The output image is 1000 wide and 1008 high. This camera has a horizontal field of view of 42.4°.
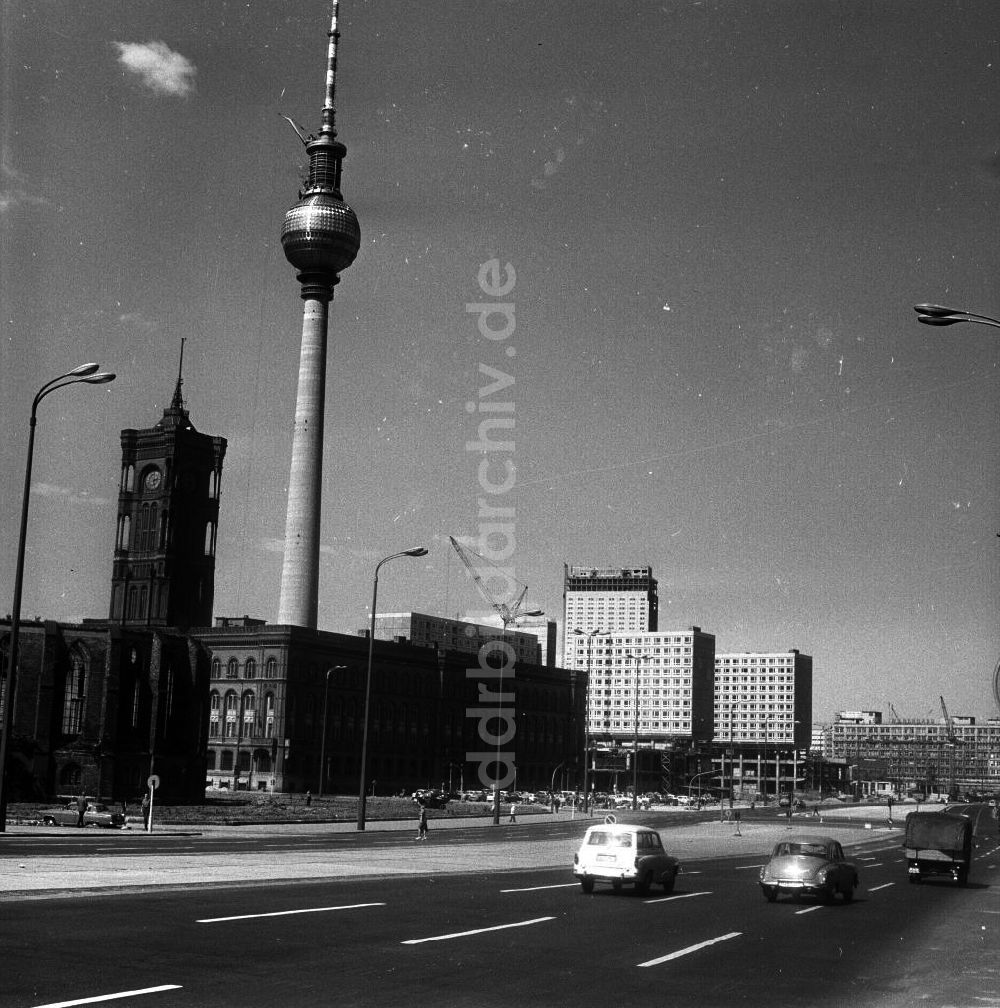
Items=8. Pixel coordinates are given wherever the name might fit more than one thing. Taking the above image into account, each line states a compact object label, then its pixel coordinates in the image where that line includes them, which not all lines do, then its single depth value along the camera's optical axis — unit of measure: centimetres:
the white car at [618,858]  2792
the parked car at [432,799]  9525
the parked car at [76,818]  5144
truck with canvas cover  3638
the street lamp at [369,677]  5309
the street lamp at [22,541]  3597
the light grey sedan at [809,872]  2786
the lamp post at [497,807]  7182
